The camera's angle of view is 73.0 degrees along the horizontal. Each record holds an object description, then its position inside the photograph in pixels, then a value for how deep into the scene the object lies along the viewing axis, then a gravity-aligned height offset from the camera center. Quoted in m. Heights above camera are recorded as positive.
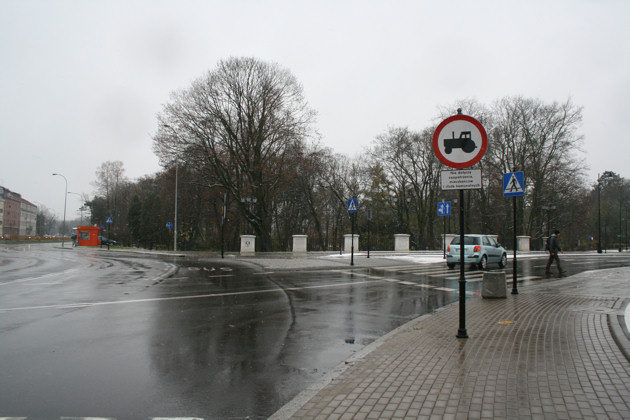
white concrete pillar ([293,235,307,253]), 33.06 -0.83
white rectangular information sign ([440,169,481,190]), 6.18 +0.82
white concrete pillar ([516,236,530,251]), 39.97 -0.78
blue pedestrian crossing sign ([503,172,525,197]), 11.18 +1.36
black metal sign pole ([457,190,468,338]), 6.09 -0.84
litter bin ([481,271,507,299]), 10.48 -1.28
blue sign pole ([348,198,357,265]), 21.81 +1.39
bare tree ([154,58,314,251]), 33.22 +8.21
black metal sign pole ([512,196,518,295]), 11.30 -1.39
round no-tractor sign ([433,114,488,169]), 6.24 +1.38
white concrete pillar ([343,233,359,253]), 34.48 -0.78
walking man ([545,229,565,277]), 17.34 -0.54
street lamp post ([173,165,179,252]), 42.88 -0.38
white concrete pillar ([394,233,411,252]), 36.66 -0.73
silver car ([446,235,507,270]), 20.31 -0.85
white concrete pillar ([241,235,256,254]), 34.22 -0.97
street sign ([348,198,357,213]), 21.82 +1.39
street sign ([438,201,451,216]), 26.32 +1.63
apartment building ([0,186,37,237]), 115.86 +4.87
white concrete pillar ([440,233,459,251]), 33.67 -0.24
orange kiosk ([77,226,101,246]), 59.72 -0.81
